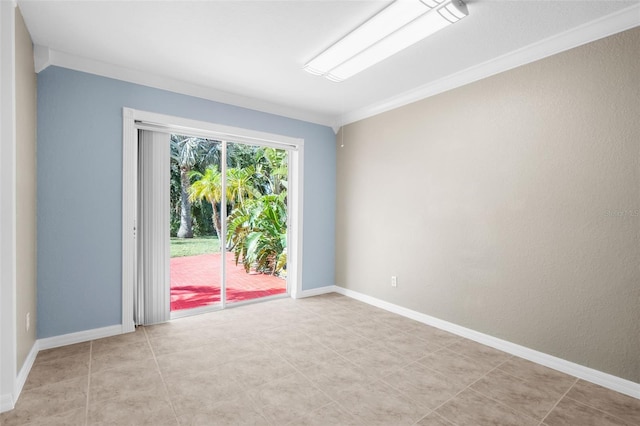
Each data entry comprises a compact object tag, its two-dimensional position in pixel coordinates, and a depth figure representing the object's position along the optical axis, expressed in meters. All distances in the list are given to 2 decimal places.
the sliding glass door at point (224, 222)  3.68
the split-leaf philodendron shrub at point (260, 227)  4.99
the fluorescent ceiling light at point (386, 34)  2.03
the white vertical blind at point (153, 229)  3.25
